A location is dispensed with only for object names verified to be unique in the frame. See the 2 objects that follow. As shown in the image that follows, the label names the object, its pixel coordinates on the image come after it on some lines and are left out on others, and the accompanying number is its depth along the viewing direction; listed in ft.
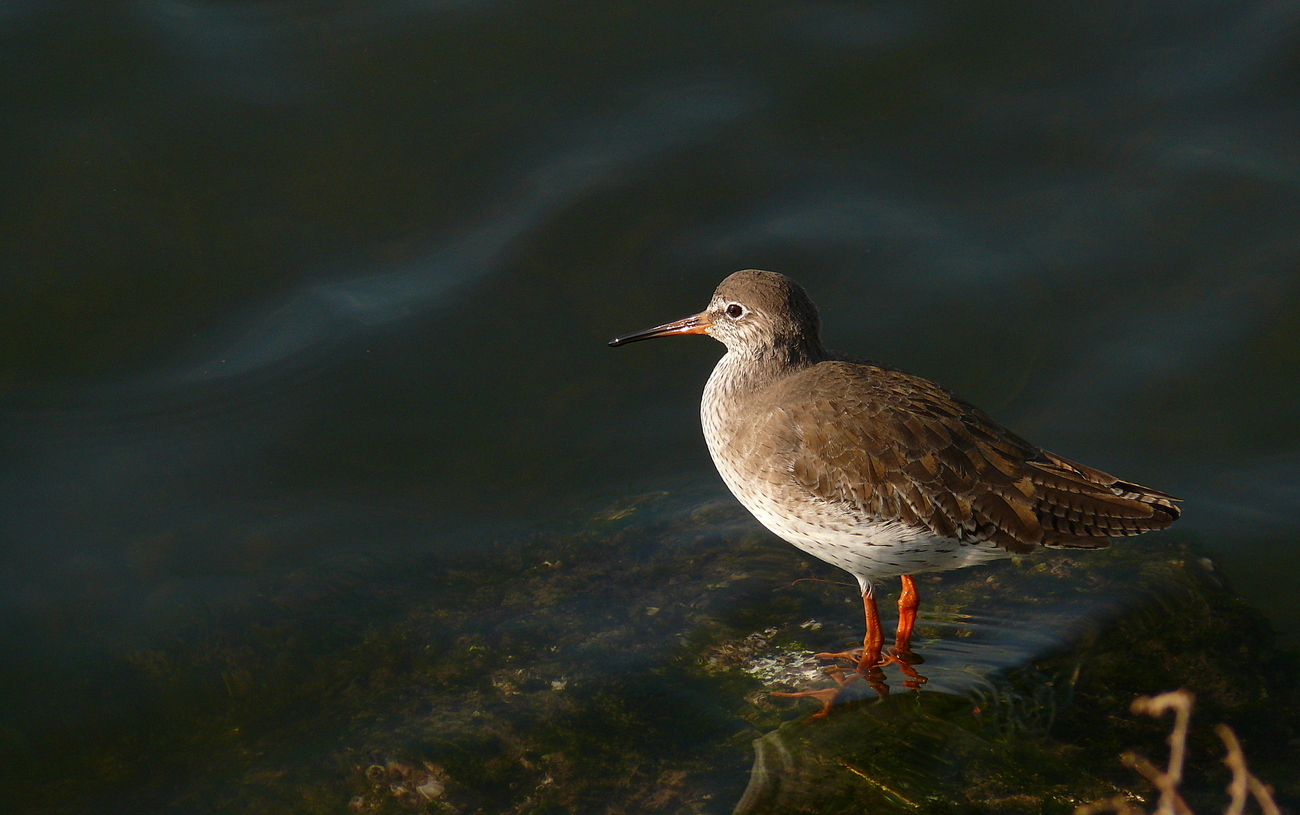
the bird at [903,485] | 38.75
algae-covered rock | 36.70
